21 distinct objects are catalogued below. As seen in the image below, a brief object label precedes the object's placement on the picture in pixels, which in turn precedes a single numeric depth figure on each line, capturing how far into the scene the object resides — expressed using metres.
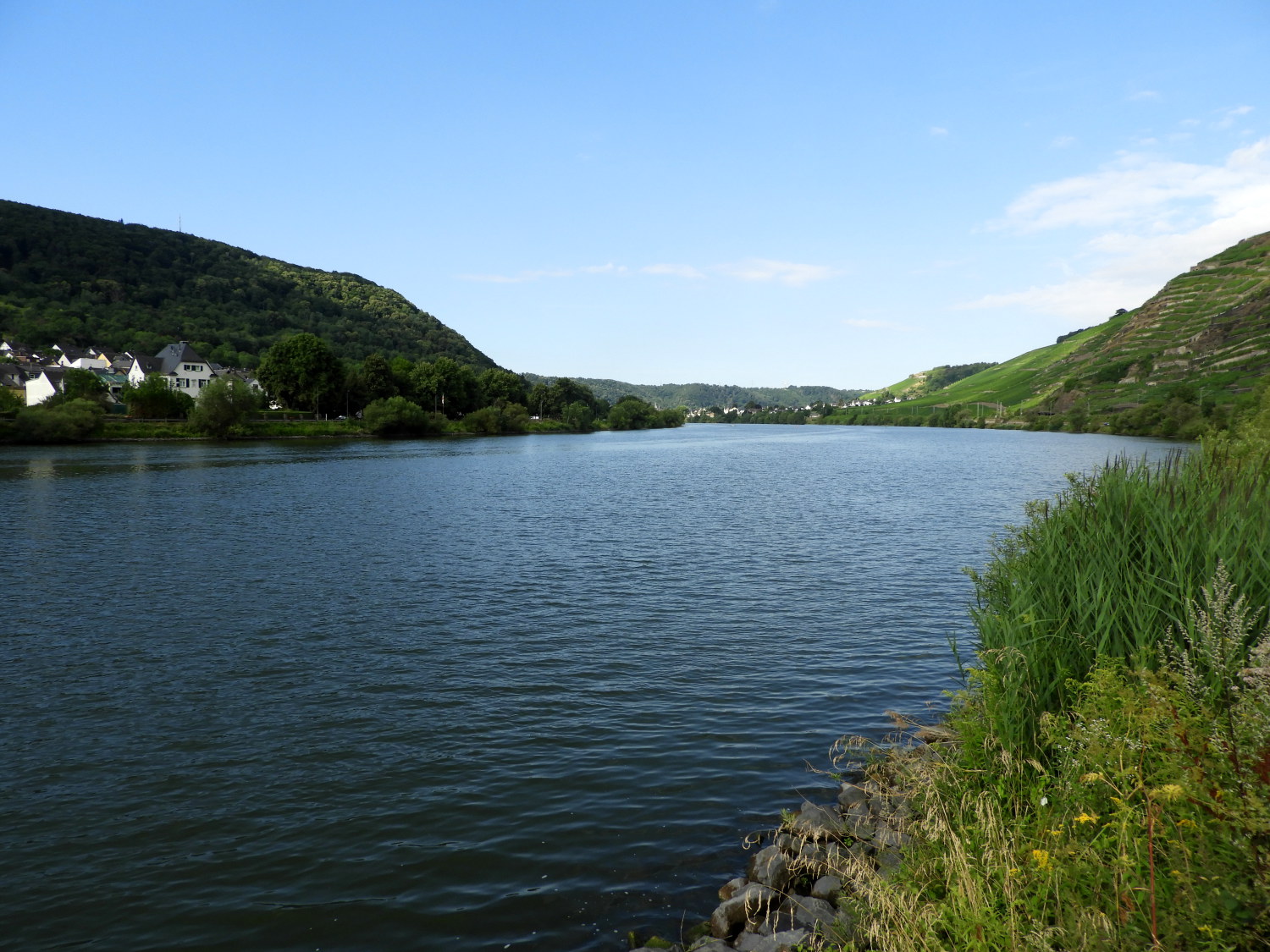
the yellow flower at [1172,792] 5.58
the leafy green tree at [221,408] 113.19
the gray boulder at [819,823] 10.03
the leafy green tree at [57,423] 95.56
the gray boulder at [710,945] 7.91
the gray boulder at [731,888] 9.20
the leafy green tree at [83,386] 123.88
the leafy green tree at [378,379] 159.50
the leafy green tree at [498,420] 174.25
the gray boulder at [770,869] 9.09
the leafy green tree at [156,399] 121.69
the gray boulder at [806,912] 8.22
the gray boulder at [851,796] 11.20
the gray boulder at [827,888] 8.79
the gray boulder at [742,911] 8.43
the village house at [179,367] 167.50
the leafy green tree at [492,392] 193.38
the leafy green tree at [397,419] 143.38
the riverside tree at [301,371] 144.50
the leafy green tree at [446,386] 170.38
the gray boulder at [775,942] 7.69
